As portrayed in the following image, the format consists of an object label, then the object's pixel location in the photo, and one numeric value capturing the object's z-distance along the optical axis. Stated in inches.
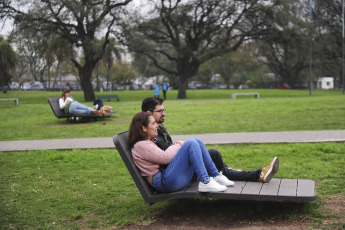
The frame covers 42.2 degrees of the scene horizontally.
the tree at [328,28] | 2023.9
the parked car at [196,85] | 3373.5
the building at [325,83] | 3299.7
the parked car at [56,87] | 2254.3
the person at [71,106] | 606.9
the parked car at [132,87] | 3095.5
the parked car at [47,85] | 2272.4
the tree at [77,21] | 1258.0
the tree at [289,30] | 1486.2
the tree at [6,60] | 1302.9
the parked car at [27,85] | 2170.3
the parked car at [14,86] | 1514.0
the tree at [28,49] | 1300.4
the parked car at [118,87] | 3079.7
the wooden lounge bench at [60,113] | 607.5
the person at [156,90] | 1510.1
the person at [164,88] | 1581.0
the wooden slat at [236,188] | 184.2
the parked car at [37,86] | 2221.8
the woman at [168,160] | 189.5
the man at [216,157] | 202.1
